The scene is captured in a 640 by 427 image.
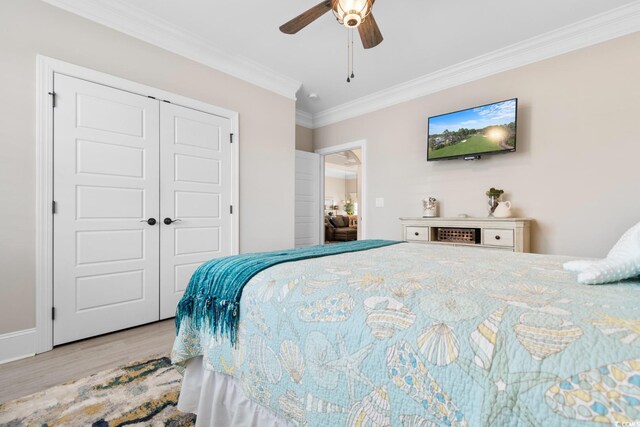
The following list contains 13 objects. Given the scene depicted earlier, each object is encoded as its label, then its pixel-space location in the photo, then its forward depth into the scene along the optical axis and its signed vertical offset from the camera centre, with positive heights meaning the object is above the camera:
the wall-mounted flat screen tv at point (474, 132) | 3.01 +0.92
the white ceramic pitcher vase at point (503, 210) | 3.04 +0.05
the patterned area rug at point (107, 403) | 1.42 -1.00
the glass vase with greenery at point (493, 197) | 3.12 +0.20
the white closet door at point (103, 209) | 2.29 +0.04
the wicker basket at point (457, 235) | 3.14 -0.22
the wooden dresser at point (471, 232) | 2.81 -0.18
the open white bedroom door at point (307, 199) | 4.83 +0.25
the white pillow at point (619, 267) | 0.92 -0.16
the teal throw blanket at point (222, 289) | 1.14 -0.32
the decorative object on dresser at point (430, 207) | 3.60 +0.10
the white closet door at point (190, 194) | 2.84 +0.21
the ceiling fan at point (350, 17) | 1.88 +1.35
